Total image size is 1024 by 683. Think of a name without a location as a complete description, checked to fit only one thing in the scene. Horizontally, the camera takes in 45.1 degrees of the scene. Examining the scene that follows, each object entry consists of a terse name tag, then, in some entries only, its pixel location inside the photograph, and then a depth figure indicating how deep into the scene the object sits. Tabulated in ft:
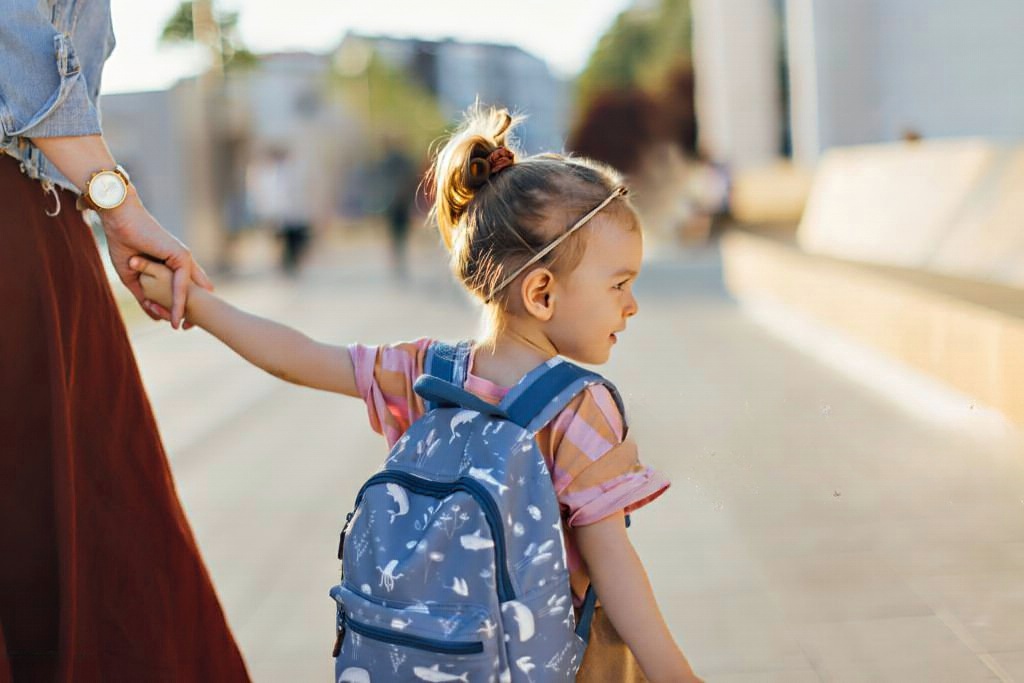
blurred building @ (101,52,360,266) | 57.98
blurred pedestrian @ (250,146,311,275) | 52.65
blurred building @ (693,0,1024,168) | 45.52
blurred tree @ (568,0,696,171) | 122.93
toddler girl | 5.75
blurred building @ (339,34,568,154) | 217.36
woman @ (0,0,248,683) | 6.26
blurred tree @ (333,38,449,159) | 210.79
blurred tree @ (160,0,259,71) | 70.54
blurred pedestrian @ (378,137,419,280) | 54.49
